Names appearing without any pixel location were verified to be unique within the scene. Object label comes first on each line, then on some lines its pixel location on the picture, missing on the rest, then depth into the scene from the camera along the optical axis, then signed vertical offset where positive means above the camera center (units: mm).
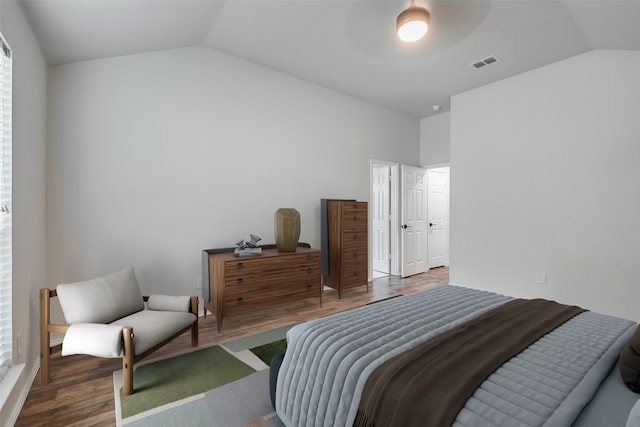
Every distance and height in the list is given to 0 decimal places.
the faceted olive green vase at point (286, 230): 3523 -229
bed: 1018 -639
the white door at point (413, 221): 5547 -225
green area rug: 1768 -1186
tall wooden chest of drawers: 4219 -483
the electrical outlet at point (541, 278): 3705 -834
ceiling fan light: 2369 +1463
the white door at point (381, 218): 5650 -160
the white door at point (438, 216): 6207 -136
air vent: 3485 +1706
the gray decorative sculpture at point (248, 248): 3259 -416
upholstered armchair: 1994 -817
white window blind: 1806 +1
